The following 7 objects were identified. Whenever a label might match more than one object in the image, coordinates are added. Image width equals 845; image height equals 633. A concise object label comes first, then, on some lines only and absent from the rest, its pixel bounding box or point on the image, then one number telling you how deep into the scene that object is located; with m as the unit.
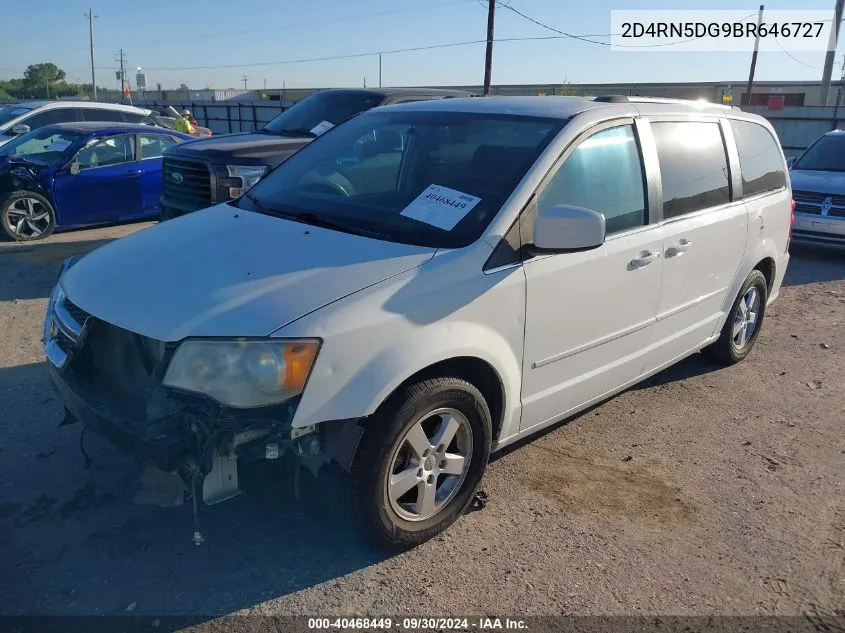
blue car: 8.91
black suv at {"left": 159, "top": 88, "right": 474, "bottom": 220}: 6.89
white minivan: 2.60
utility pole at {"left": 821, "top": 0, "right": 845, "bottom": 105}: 26.66
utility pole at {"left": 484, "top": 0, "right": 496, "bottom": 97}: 25.55
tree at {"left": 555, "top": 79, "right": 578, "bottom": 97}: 31.37
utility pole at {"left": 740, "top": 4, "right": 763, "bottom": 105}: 32.88
